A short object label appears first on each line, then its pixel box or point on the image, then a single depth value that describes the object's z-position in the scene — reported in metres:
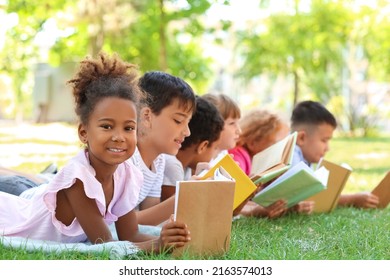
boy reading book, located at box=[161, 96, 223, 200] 2.84
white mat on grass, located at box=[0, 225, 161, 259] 1.95
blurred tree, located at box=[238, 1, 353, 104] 13.43
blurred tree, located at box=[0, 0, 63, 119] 9.36
